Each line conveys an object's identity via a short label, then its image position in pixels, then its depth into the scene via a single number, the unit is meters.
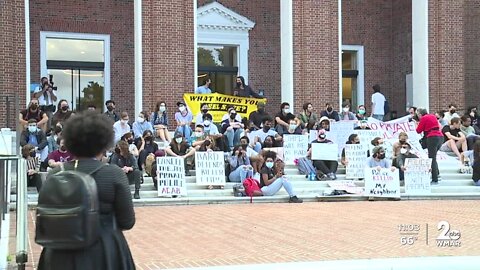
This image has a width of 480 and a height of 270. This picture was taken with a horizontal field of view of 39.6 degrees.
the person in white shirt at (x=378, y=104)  24.91
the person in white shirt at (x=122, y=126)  18.69
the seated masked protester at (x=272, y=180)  15.91
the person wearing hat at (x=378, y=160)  17.41
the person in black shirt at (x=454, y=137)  20.83
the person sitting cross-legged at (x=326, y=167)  18.22
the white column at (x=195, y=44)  23.81
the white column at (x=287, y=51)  24.77
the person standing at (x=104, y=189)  4.16
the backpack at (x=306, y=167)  18.47
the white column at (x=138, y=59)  22.91
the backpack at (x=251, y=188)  16.02
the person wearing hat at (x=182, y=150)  17.72
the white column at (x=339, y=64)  25.45
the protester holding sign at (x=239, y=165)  17.02
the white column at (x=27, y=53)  21.80
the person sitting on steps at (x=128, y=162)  15.45
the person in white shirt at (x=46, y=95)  20.52
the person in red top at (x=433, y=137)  18.19
